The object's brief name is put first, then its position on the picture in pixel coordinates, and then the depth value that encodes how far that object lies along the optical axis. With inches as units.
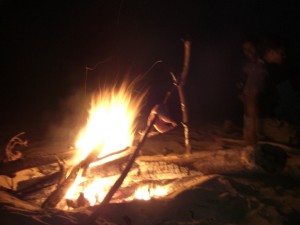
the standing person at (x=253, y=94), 257.8
